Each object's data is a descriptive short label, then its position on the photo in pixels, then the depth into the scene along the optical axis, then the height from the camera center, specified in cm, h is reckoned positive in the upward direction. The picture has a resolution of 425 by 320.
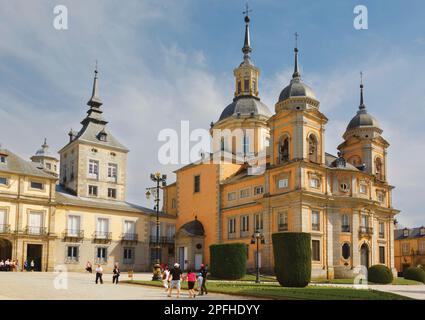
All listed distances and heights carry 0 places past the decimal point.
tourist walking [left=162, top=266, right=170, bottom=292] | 2593 -290
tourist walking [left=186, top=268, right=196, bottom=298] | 2189 -254
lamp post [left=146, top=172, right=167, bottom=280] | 3203 +240
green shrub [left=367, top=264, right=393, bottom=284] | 4159 -415
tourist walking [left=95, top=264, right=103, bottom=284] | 2969 -282
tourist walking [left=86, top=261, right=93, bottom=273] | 4456 -389
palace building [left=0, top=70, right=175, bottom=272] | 4694 +133
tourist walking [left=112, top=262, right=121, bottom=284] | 2972 -288
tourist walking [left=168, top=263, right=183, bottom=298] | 2206 -232
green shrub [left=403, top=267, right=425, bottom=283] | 4666 -459
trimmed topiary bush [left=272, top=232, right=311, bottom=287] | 2944 -206
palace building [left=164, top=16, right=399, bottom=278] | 4556 +317
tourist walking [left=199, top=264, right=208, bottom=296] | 2361 -248
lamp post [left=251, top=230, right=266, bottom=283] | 3558 -73
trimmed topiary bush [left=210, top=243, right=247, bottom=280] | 3847 -284
